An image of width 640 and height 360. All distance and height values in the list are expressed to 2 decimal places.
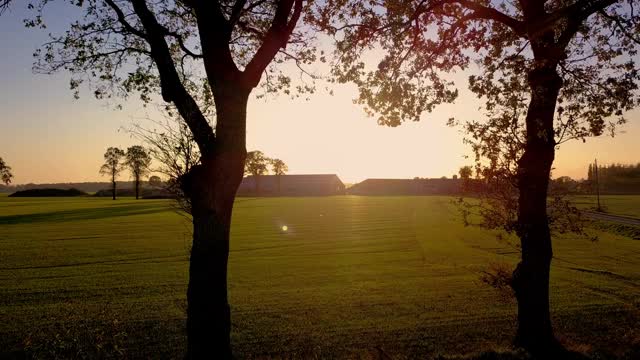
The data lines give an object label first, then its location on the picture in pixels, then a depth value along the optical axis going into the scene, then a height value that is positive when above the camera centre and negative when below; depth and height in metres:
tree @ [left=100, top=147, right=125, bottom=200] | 161.00 +10.66
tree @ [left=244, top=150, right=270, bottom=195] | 181.29 +9.26
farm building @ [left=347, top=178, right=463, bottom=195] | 188.98 +1.72
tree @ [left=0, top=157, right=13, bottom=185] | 148.62 +6.75
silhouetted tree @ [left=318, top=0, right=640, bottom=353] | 10.80 +2.38
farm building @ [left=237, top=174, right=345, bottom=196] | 193.18 +0.82
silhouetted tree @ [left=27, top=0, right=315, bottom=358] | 9.24 +1.03
